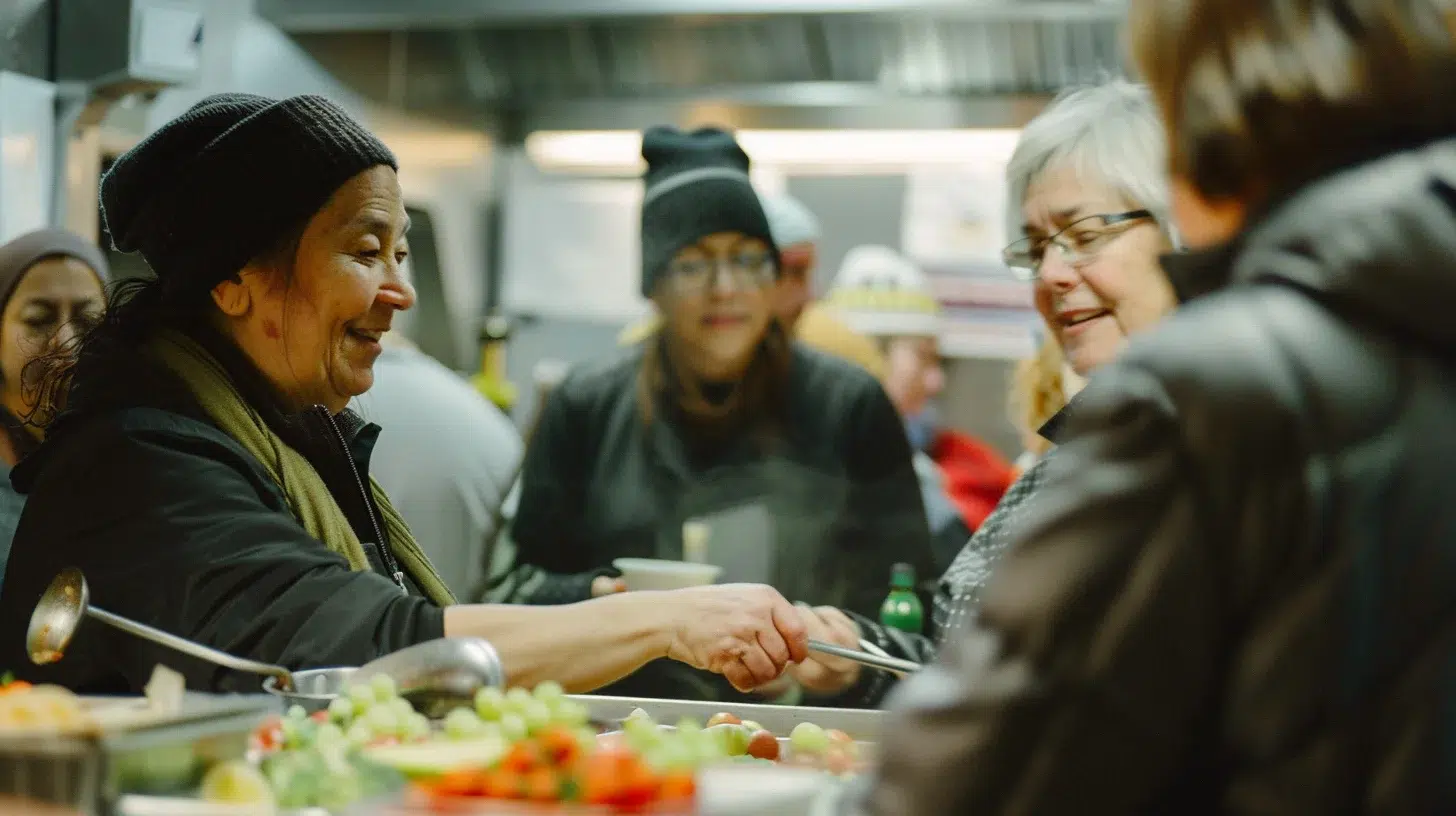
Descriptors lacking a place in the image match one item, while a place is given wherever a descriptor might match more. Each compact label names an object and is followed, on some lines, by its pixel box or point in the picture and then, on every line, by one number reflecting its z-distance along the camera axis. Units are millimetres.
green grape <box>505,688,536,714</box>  1450
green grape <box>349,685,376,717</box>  1461
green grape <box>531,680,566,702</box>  1475
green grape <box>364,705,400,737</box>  1400
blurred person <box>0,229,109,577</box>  2705
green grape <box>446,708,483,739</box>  1372
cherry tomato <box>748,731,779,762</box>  1604
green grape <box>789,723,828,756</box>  1622
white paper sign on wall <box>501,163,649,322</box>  5172
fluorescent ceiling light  4918
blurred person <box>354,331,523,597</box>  3129
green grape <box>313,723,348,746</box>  1382
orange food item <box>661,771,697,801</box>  1104
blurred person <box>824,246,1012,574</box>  4480
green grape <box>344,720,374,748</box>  1368
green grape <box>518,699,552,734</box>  1409
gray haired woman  2074
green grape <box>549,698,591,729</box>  1422
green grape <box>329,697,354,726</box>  1464
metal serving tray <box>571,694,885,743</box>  1758
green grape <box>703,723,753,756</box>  1588
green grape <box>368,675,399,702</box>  1479
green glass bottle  2695
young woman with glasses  3178
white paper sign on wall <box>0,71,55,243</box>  2893
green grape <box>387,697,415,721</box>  1434
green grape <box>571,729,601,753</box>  1253
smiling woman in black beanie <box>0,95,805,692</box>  1695
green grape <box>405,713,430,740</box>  1404
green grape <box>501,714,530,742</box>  1396
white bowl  2359
